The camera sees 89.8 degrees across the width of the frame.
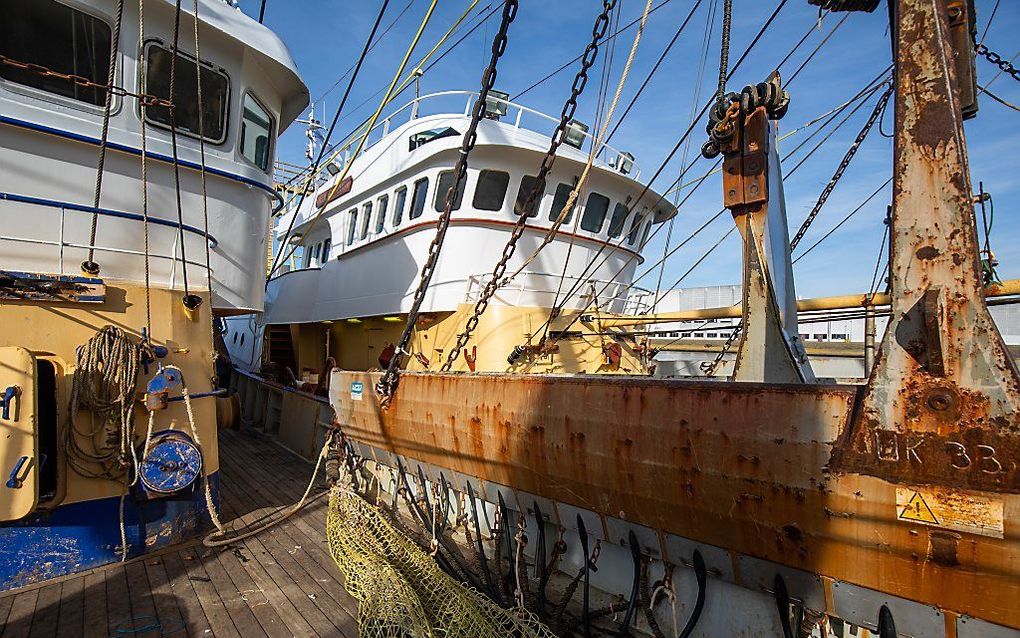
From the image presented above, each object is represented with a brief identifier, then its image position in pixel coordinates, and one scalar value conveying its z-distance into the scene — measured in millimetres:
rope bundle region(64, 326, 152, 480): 4094
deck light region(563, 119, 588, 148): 9273
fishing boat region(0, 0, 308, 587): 4027
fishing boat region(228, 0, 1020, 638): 1931
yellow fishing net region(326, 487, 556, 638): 2971
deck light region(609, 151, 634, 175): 9031
